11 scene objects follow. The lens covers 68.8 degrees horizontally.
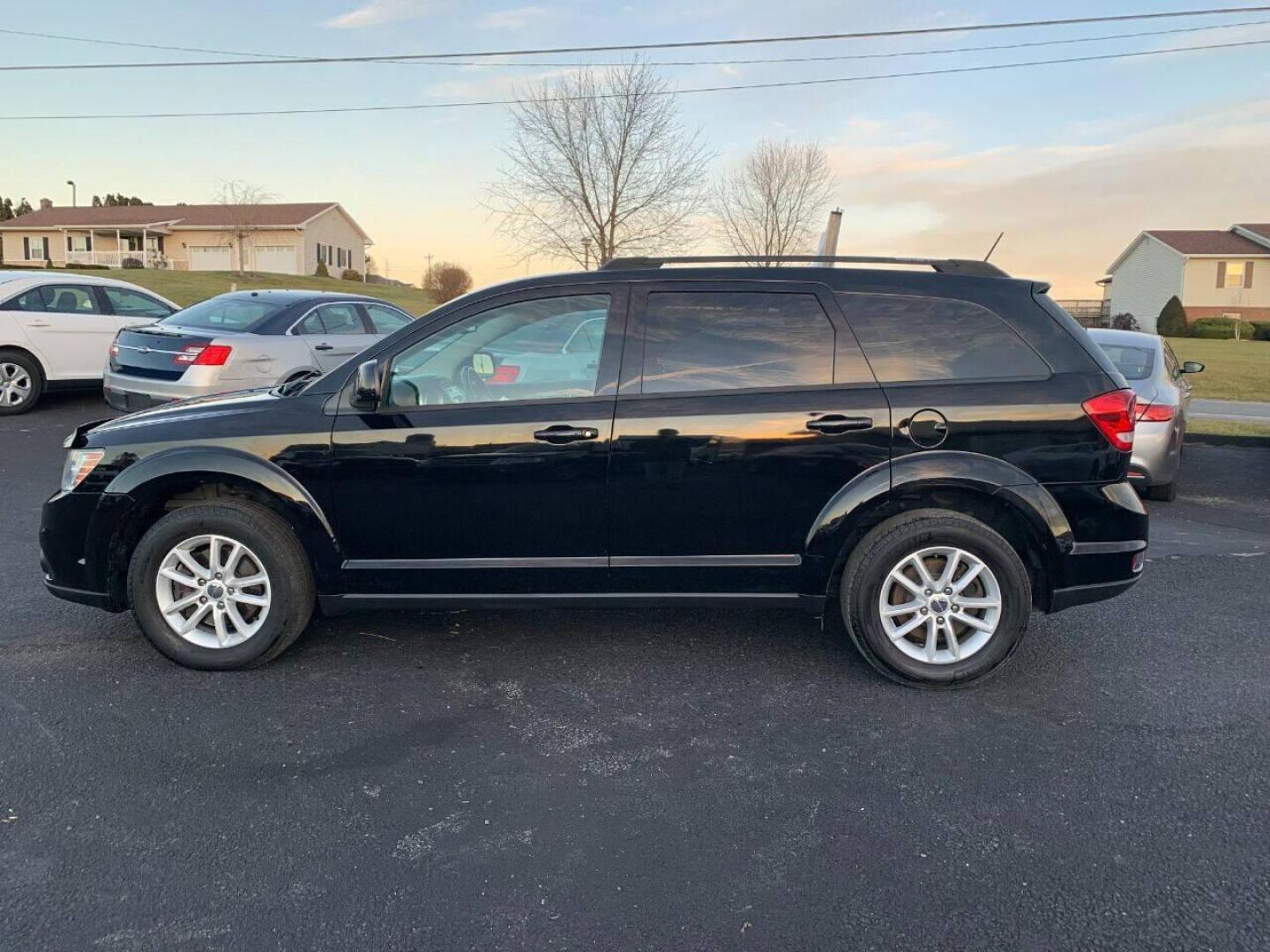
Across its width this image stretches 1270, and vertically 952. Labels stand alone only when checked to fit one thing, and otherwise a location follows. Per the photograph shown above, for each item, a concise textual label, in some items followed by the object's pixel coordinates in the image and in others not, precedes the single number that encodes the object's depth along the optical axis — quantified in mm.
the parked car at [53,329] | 10992
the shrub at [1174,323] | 43688
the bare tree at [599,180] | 23734
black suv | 3949
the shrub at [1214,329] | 41656
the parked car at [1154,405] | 7340
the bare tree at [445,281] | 48594
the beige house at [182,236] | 54625
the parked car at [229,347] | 9039
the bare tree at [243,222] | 52875
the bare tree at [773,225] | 27891
